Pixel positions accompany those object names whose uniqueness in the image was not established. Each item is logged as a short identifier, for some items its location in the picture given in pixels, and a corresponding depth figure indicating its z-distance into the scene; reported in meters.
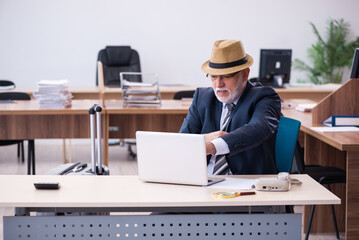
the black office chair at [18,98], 5.12
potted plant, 8.90
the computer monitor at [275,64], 7.39
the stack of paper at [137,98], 5.07
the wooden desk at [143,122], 5.23
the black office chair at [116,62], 7.95
